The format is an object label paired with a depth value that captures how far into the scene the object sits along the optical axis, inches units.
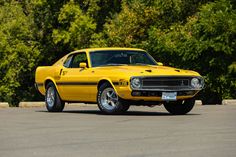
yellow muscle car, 627.2
